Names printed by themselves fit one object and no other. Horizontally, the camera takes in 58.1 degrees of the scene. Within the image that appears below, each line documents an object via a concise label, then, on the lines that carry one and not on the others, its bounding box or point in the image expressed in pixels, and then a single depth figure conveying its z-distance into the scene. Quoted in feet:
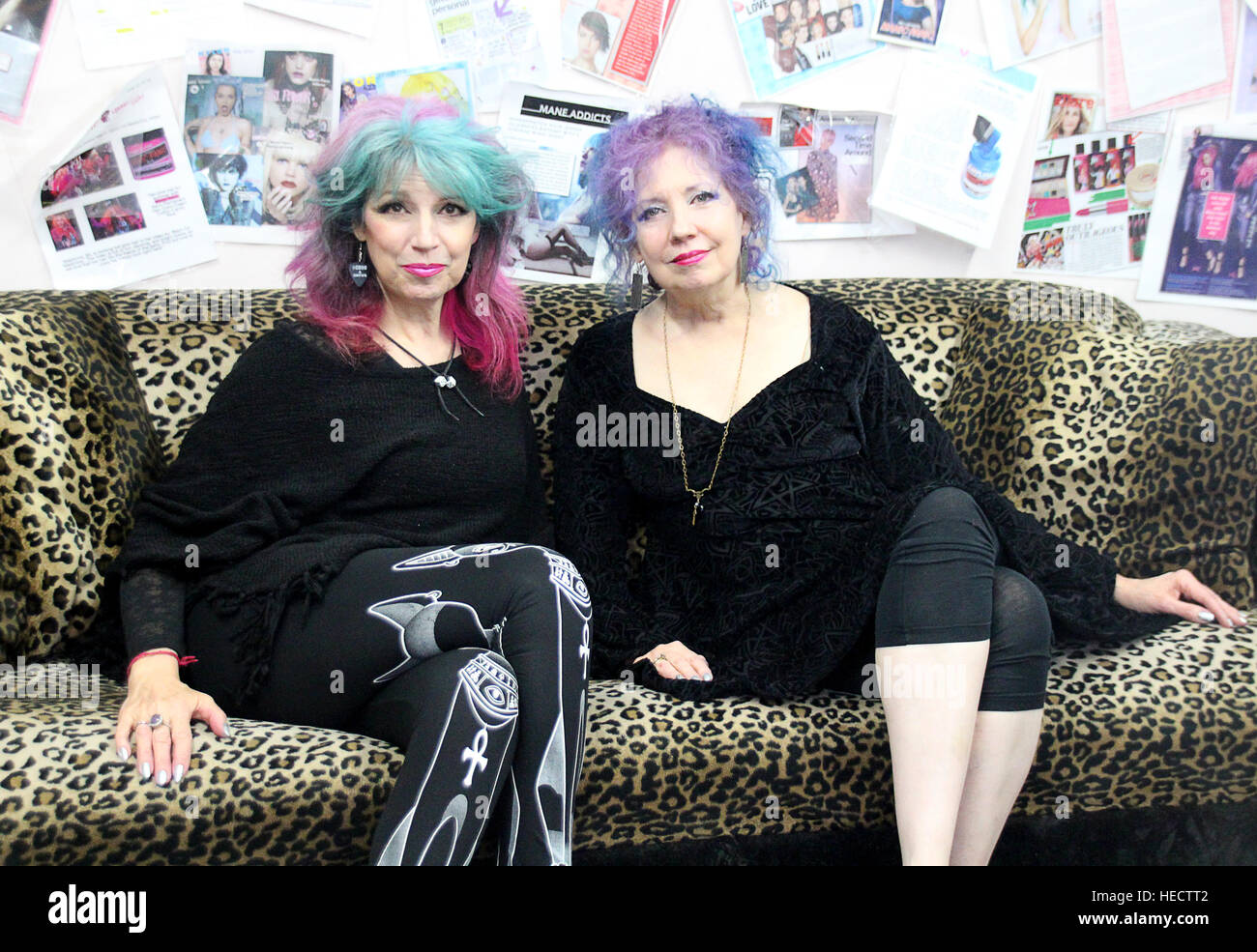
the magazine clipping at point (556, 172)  6.92
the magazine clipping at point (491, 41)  6.73
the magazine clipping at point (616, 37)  6.84
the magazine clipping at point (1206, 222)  7.31
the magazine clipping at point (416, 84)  6.71
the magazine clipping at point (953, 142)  7.14
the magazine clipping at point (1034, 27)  7.09
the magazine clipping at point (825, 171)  7.14
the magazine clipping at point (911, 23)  7.06
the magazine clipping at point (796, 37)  6.98
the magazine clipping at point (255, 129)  6.60
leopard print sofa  4.18
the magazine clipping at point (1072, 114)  7.23
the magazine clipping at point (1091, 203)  7.30
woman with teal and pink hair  4.22
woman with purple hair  4.62
